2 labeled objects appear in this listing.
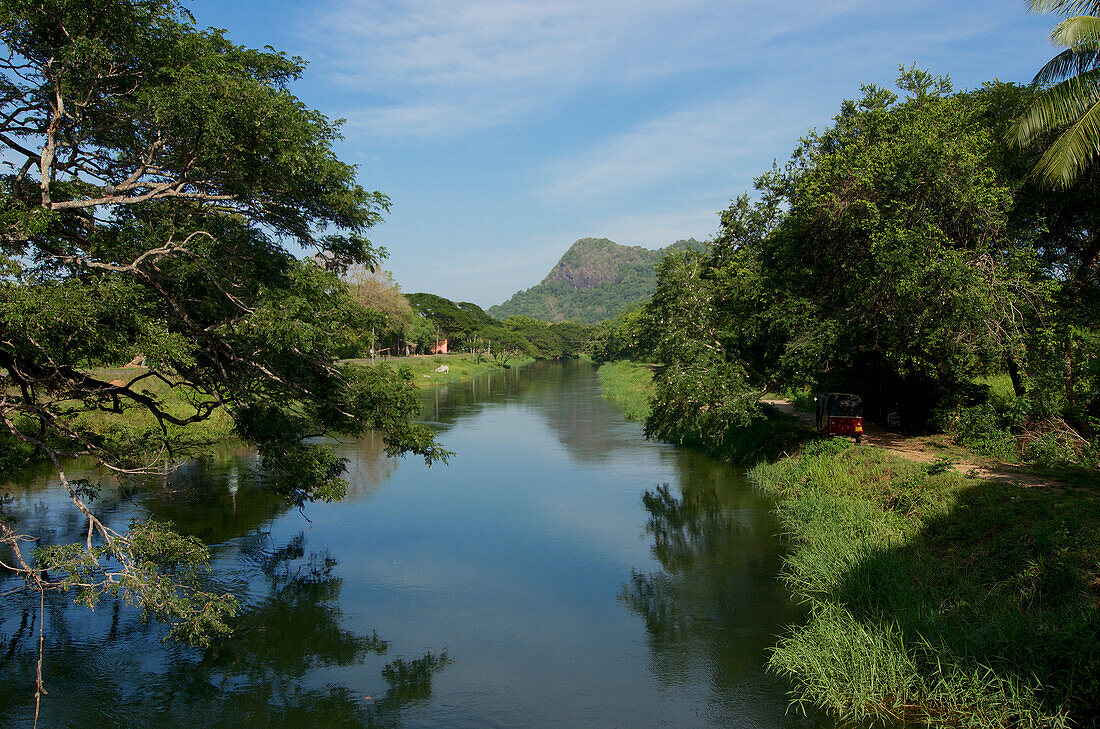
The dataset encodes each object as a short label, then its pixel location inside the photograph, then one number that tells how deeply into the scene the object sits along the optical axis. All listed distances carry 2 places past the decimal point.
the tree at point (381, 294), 54.69
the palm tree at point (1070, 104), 14.18
